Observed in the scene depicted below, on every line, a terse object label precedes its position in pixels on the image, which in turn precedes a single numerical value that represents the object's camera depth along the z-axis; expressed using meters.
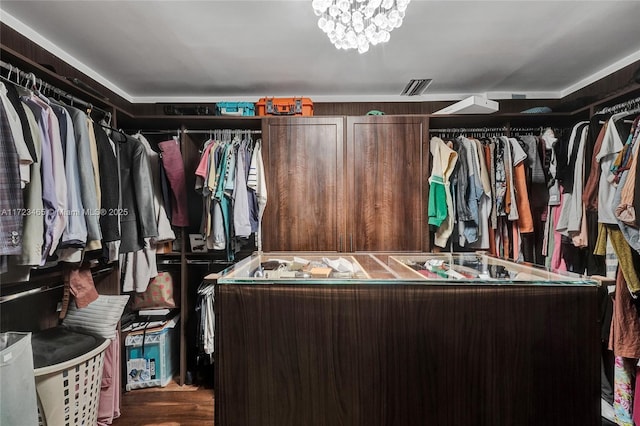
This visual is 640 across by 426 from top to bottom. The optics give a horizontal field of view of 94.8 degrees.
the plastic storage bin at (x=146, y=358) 2.25
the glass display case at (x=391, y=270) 0.95
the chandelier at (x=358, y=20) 1.16
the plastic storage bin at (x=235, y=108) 2.37
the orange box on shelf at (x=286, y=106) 2.34
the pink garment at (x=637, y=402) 1.68
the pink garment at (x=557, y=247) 2.06
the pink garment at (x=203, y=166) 2.18
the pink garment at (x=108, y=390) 1.90
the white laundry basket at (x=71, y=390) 1.38
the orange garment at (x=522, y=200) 2.18
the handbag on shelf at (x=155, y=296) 2.35
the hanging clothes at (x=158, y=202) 2.17
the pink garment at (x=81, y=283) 1.70
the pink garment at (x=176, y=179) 2.22
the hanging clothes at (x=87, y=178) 1.53
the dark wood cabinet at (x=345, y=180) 2.30
